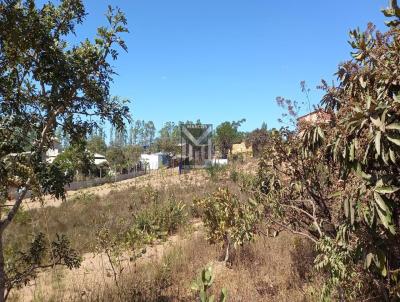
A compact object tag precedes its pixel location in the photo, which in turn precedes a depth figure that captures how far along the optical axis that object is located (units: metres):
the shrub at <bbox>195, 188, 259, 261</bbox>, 5.02
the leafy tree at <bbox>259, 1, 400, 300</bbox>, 2.71
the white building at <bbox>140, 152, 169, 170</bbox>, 64.36
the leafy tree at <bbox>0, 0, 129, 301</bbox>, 3.62
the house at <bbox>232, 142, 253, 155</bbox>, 63.17
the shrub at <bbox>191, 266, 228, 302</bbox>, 1.93
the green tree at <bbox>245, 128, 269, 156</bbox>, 47.06
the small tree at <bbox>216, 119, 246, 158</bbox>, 63.28
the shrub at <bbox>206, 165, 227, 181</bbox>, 21.47
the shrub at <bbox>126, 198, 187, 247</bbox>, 9.02
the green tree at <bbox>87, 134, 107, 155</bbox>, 59.64
